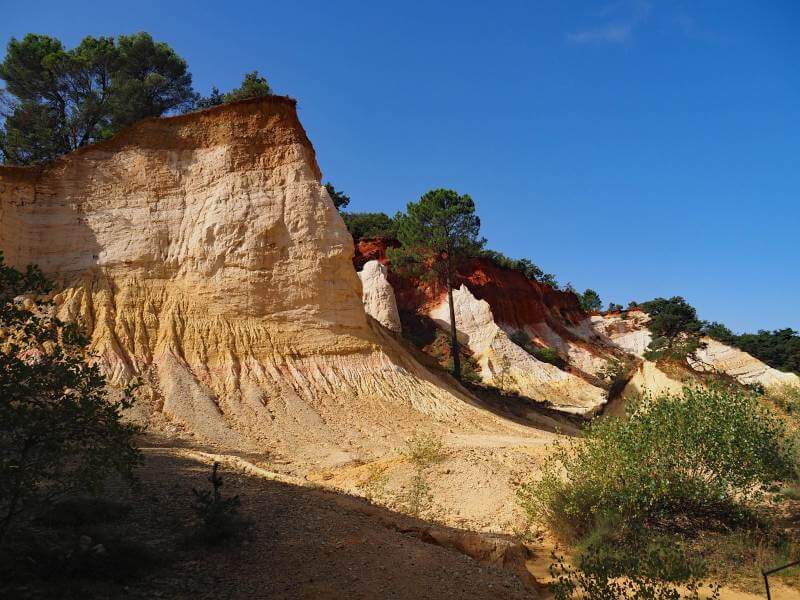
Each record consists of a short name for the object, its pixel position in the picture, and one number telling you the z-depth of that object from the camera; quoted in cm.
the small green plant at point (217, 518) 641
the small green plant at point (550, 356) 4283
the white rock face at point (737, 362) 4462
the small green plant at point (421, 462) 1116
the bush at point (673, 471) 940
